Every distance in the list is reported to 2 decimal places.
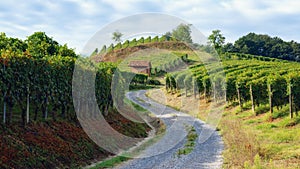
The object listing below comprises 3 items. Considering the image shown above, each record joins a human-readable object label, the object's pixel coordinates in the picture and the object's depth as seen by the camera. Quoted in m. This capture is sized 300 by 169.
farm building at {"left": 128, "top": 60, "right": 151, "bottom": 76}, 40.08
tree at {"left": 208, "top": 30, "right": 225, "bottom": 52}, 100.75
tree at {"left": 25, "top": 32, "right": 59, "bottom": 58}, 27.95
